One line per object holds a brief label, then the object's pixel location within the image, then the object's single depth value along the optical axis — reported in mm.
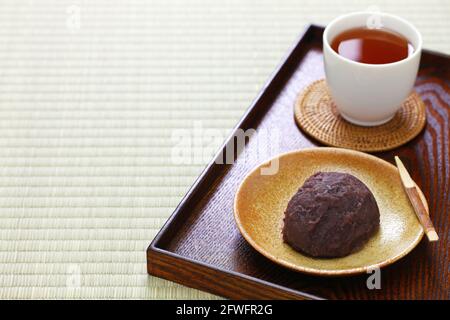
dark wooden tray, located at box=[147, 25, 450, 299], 893
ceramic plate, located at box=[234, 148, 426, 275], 904
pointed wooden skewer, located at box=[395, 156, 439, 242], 915
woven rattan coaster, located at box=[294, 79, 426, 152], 1024
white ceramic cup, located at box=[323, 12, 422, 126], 1003
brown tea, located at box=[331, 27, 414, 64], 1028
